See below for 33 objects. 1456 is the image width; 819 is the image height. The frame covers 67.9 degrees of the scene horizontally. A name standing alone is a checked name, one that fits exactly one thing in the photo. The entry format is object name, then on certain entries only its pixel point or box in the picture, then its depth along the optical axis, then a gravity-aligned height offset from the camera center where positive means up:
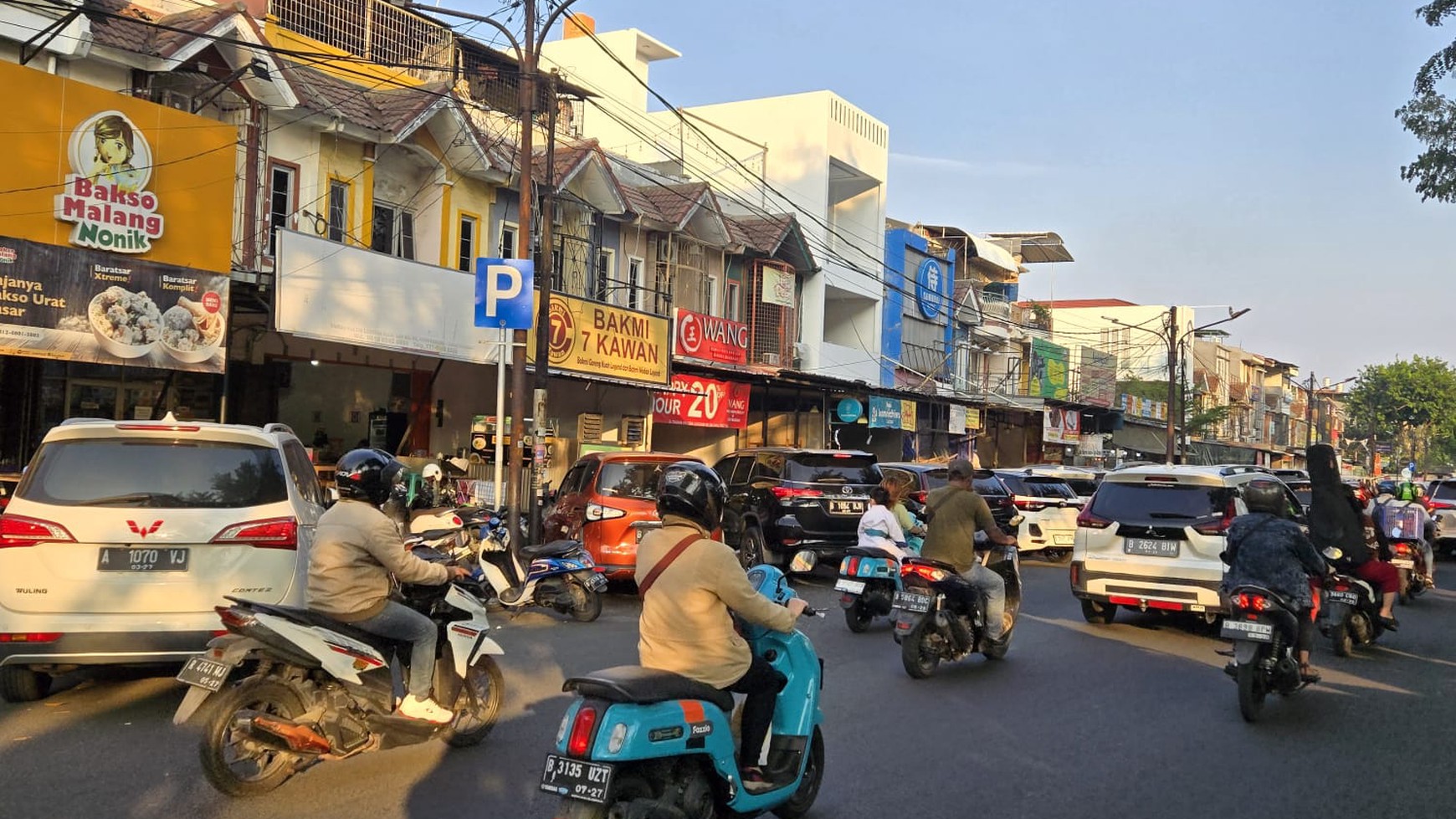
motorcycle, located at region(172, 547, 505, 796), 4.97 -1.32
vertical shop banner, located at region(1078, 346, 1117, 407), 49.25 +3.05
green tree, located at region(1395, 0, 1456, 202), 11.24 +3.46
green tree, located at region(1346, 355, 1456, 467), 73.94 +4.15
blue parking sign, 13.40 +1.71
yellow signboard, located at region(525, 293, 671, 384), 19.55 +1.75
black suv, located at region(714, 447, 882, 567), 14.41 -0.88
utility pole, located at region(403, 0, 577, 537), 14.32 +3.11
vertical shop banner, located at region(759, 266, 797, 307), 27.84 +3.97
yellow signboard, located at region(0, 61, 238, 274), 12.50 +2.98
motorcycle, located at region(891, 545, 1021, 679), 8.33 -1.36
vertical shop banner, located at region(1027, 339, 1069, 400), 45.09 +3.27
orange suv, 12.40 -0.87
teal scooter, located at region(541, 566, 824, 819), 3.76 -1.18
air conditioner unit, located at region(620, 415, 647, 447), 23.69 +0.10
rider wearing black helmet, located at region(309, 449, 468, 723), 5.40 -0.71
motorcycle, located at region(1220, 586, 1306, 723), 7.18 -1.27
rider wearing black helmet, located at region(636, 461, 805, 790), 4.27 -0.63
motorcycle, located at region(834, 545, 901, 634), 10.36 -1.39
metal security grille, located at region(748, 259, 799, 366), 27.80 +2.85
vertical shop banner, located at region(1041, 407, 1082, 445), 40.41 +0.84
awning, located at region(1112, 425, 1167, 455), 53.62 +0.56
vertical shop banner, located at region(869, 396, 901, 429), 29.72 +0.81
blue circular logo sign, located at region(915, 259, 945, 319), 36.22 +5.23
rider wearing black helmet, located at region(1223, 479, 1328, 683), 7.63 -0.73
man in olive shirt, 8.59 -0.71
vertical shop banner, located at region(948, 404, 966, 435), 34.69 +0.78
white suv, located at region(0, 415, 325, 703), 6.23 -0.75
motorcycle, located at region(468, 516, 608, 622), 10.91 -1.45
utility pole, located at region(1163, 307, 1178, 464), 38.75 +3.19
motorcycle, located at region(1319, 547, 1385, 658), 9.91 -1.46
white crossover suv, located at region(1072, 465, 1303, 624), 10.43 -0.88
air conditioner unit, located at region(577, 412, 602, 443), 22.91 +0.11
